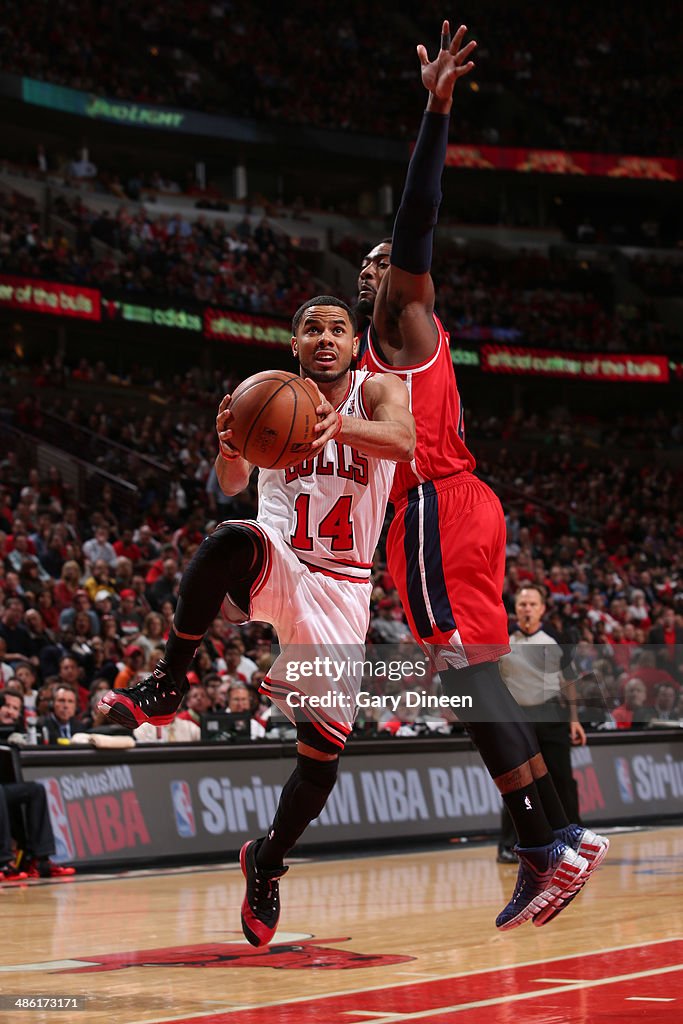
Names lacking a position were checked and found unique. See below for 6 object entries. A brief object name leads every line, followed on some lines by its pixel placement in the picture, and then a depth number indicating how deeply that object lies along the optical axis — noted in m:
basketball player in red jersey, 5.02
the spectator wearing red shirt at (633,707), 15.02
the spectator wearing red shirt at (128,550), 17.80
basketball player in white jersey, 5.14
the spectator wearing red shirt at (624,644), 14.87
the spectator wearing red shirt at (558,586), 20.76
